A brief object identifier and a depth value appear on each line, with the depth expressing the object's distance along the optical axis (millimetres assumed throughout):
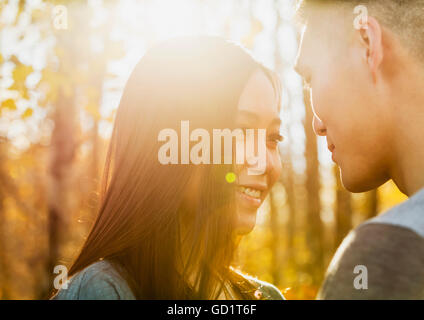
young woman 2105
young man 1585
